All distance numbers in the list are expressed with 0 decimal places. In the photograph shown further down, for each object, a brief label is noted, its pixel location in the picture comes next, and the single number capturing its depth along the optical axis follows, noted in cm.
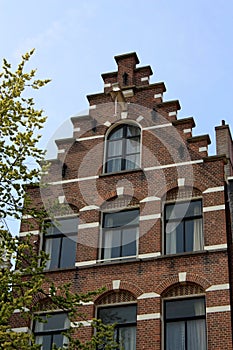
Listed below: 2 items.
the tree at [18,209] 1264
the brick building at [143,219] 1664
